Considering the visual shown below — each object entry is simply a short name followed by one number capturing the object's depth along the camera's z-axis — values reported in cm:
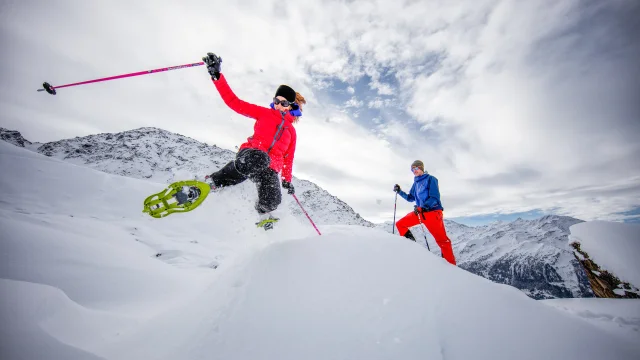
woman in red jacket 384
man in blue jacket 545
